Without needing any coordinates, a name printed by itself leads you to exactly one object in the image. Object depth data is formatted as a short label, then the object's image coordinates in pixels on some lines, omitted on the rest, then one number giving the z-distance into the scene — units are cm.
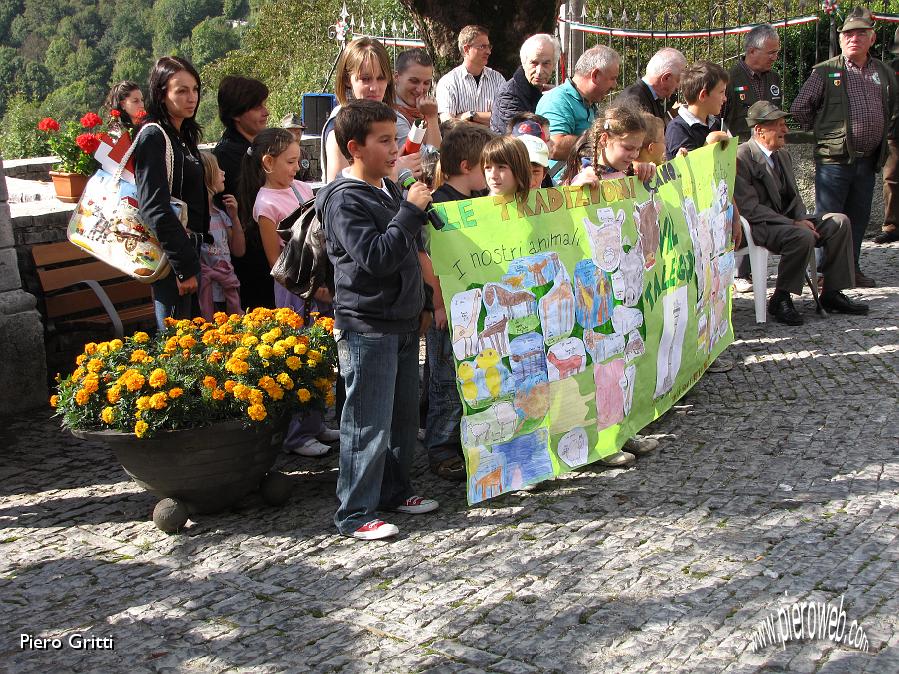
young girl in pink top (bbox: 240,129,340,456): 562
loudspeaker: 1142
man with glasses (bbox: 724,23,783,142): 920
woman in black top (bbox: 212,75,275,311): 614
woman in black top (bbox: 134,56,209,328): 533
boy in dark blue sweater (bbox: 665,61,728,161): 717
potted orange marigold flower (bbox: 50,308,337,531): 442
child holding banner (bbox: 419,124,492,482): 484
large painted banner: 452
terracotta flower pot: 806
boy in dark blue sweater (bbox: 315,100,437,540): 415
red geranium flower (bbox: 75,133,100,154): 766
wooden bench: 695
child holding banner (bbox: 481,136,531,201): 460
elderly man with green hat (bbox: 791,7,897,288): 908
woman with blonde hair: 558
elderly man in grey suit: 802
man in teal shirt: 674
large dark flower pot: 445
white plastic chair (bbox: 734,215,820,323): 808
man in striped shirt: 795
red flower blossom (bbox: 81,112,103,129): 867
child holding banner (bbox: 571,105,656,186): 553
